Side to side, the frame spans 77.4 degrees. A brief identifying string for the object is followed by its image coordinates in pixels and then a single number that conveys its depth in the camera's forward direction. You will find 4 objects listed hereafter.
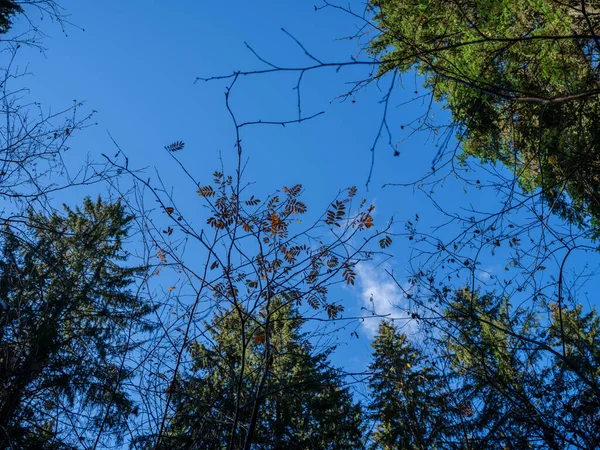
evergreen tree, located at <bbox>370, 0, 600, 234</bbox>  4.42
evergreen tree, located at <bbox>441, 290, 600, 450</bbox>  3.10
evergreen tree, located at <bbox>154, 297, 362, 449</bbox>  7.38
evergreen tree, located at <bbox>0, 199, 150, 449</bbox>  3.62
